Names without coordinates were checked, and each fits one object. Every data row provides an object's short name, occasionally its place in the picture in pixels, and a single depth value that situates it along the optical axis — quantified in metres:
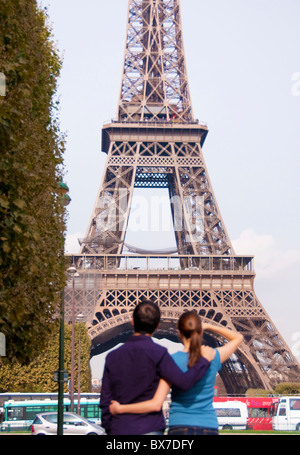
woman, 6.62
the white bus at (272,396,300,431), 47.44
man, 6.63
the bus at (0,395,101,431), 52.38
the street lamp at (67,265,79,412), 39.06
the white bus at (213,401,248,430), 53.09
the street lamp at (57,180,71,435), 21.28
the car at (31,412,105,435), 33.47
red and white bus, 57.06
